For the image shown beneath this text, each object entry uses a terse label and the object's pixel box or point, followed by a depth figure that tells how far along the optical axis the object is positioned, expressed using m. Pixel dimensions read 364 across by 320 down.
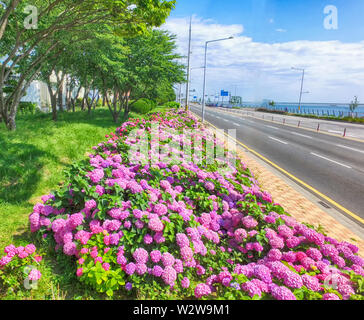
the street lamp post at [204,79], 26.41
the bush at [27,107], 22.42
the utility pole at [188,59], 22.71
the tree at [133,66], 12.64
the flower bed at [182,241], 2.68
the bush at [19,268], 2.54
